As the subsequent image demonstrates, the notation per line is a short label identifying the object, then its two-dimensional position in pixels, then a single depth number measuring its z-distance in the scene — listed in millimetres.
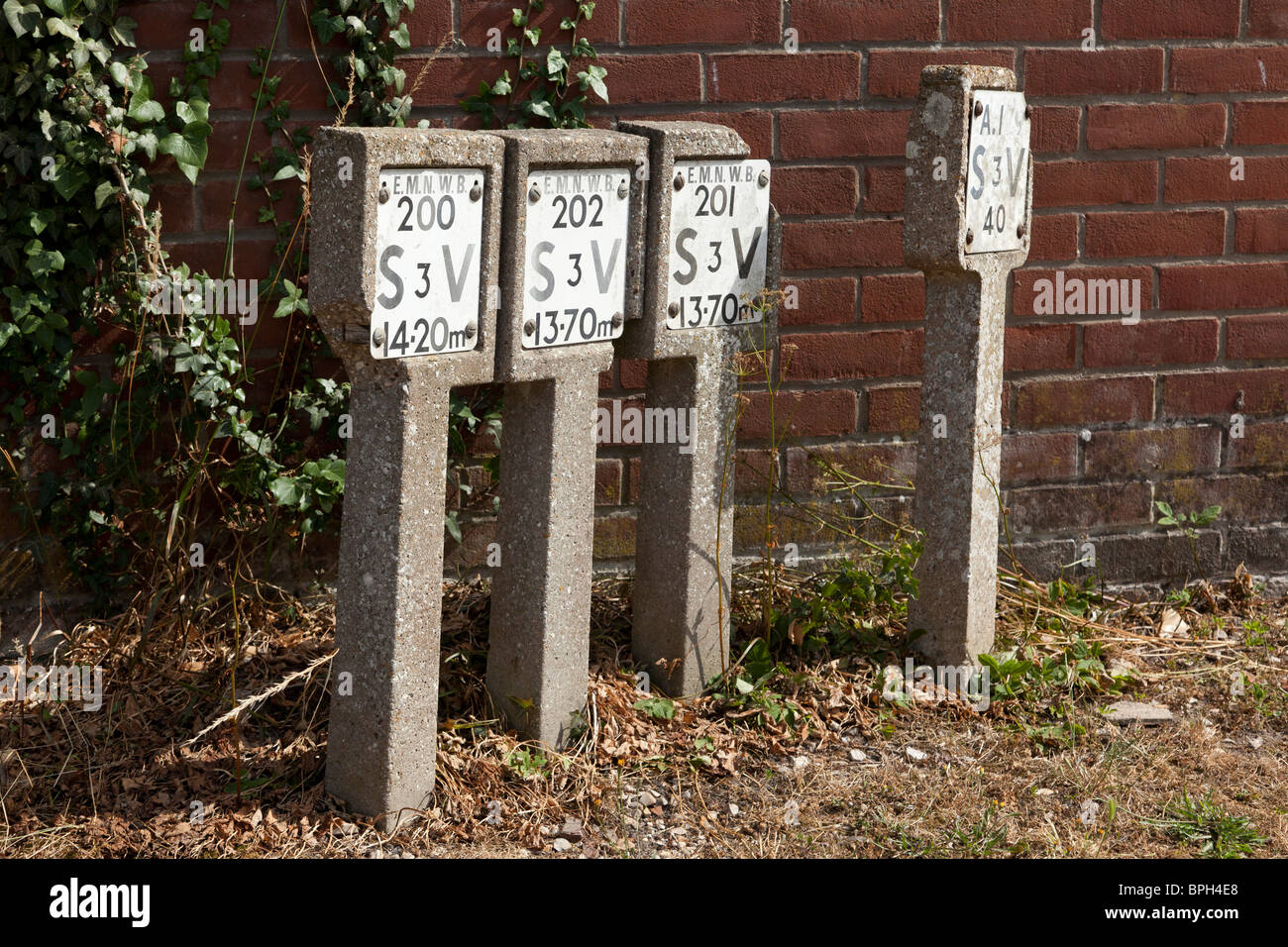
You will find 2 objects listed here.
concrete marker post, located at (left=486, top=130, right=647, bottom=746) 5801
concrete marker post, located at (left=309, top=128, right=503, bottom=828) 5164
